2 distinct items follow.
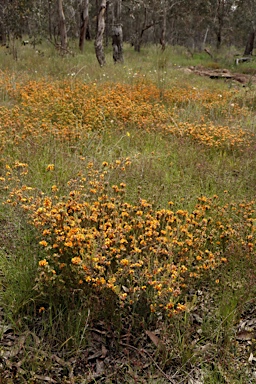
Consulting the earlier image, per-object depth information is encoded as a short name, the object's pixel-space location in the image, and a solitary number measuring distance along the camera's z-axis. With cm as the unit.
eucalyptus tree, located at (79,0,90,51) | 1585
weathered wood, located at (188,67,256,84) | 1245
